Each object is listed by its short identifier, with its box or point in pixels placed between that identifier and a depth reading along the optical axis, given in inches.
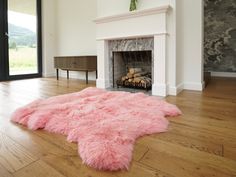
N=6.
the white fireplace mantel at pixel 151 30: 104.3
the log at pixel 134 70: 123.7
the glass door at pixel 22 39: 174.2
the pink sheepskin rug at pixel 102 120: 40.0
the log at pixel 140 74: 122.1
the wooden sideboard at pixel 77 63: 148.7
